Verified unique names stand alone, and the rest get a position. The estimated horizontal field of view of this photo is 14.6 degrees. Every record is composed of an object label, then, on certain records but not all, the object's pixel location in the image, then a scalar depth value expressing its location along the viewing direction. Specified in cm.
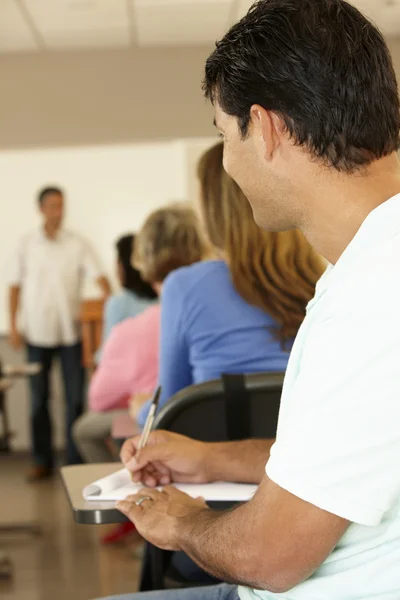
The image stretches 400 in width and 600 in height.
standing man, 967
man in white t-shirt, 203
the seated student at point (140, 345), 688
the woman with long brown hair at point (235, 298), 451
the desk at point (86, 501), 295
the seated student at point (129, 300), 803
